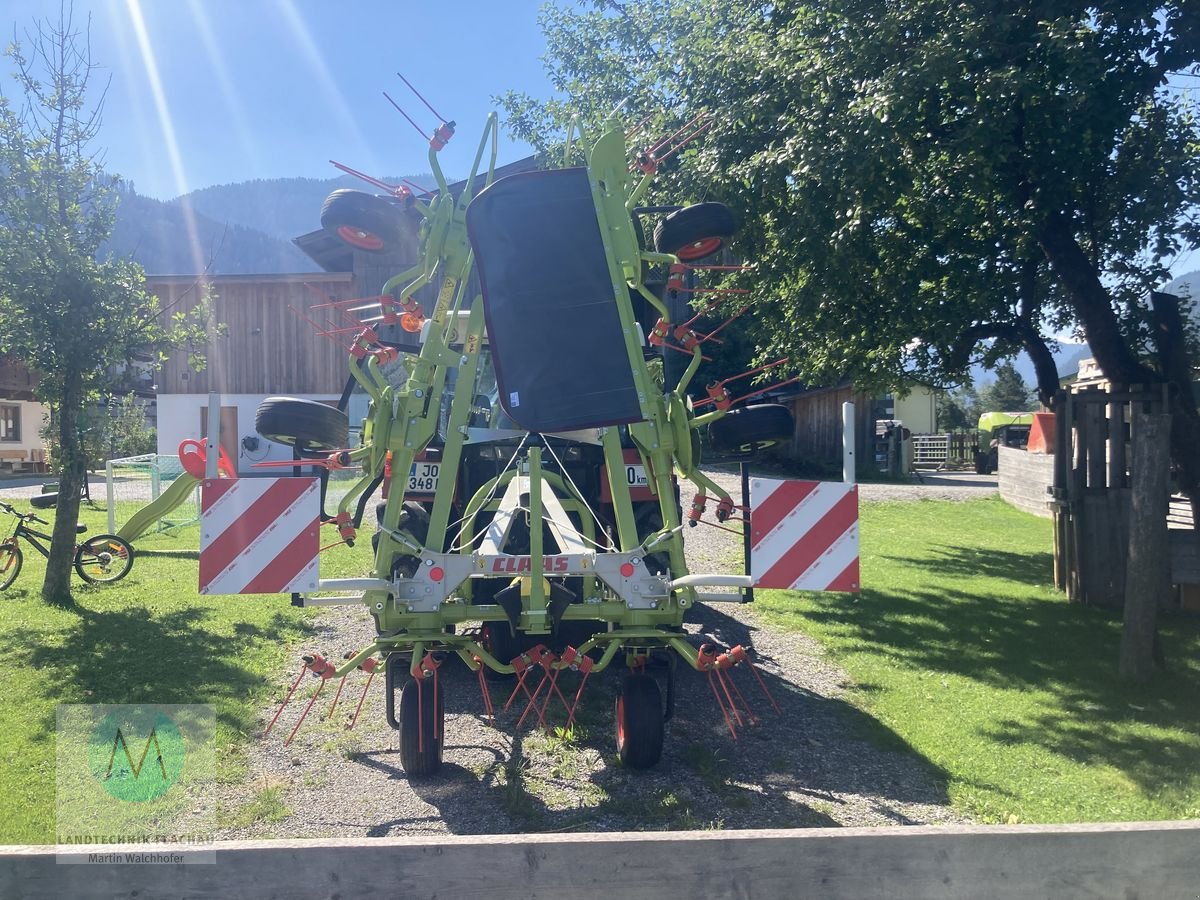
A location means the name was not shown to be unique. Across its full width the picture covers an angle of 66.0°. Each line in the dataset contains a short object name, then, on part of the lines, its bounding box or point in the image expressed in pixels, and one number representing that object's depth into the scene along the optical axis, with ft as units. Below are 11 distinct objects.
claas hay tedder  14.65
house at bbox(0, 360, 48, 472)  105.60
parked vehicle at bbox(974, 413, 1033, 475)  103.35
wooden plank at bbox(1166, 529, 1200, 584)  27.63
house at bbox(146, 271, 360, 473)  88.07
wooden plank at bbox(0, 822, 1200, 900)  9.41
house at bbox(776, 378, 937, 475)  94.38
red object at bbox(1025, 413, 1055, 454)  72.95
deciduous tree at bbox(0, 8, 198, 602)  26.81
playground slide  34.30
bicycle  32.01
